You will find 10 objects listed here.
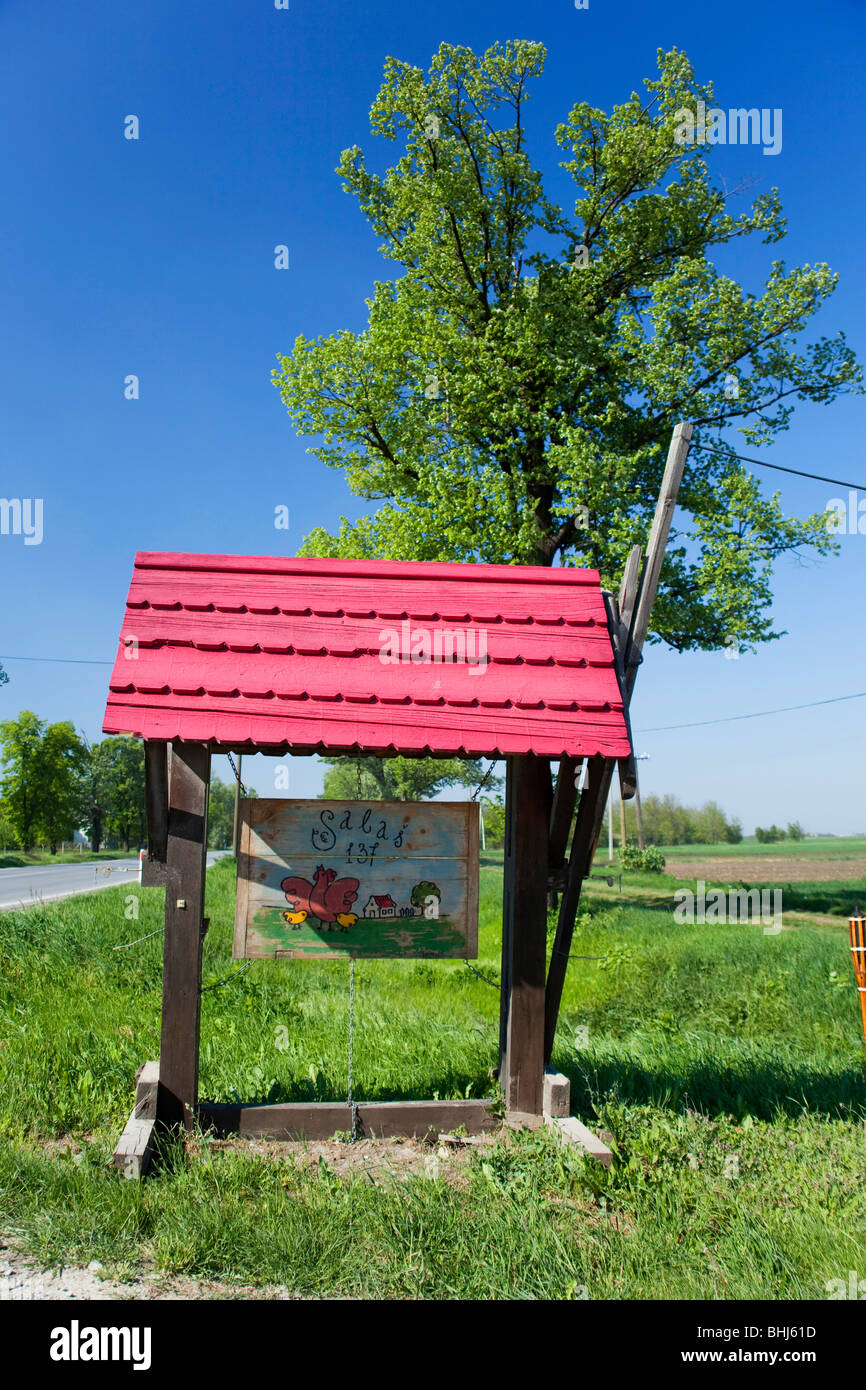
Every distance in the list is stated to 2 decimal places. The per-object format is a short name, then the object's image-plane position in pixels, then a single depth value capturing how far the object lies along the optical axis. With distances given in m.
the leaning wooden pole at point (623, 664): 4.79
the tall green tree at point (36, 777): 50.50
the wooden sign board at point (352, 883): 4.75
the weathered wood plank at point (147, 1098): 4.39
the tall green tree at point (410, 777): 39.03
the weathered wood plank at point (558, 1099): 4.63
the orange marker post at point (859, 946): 4.84
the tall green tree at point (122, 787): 76.19
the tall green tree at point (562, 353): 14.50
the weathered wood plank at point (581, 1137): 4.16
